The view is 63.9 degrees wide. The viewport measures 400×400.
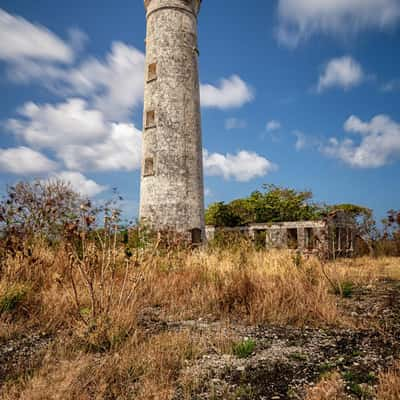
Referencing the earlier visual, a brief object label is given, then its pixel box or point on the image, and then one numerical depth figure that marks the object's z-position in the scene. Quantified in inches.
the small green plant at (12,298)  156.9
